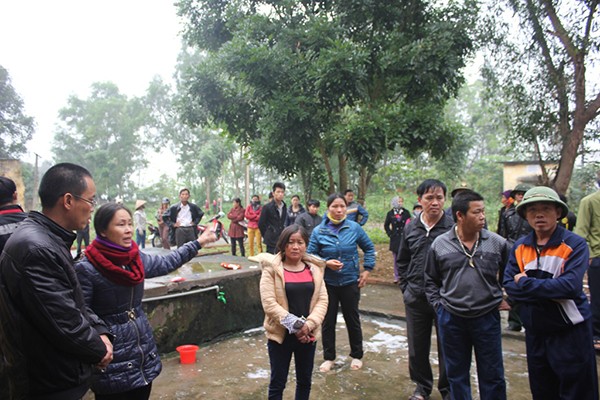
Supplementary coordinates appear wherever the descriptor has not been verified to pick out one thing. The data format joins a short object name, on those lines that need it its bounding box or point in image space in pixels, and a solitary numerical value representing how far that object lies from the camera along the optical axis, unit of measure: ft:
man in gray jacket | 9.32
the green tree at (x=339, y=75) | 24.06
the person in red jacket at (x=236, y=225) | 36.22
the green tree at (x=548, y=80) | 23.11
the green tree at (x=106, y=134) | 124.67
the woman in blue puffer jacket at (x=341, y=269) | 13.84
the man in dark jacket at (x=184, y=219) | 25.64
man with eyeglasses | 5.48
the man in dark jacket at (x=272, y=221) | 24.27
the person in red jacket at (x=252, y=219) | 33.81
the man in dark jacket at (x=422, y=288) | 11.52
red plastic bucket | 14.88
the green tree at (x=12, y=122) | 78.54
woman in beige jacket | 10.02
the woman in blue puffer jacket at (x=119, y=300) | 7.45
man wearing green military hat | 8.18
